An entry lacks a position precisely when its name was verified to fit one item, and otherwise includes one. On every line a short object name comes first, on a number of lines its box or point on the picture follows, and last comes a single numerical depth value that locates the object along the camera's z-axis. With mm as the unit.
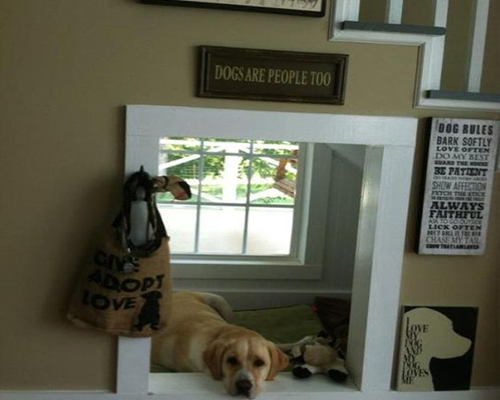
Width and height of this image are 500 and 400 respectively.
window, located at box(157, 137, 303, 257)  2889
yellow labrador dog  2109
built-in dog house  1907
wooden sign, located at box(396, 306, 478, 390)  2143
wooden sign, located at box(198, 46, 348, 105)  1873
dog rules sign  2025
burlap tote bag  1882
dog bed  2605
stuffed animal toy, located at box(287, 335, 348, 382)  2213
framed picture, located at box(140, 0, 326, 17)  1814
